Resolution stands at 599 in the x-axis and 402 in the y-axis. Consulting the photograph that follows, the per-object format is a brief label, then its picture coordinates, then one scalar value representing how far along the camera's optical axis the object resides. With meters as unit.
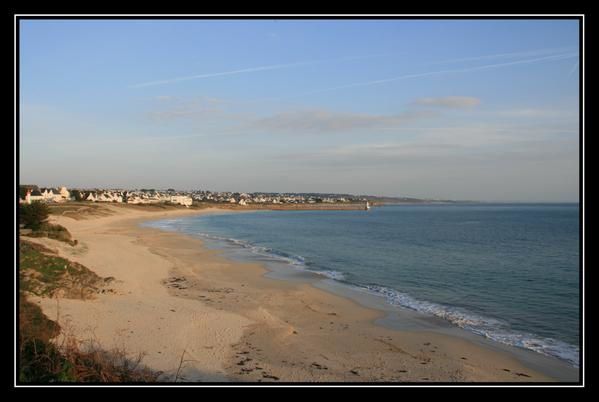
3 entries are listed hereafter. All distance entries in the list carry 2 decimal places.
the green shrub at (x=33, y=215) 23.59
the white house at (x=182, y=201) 134.43
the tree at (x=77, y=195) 98.62
